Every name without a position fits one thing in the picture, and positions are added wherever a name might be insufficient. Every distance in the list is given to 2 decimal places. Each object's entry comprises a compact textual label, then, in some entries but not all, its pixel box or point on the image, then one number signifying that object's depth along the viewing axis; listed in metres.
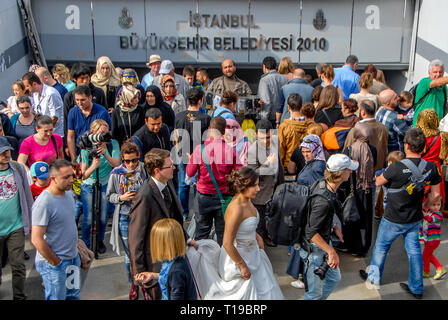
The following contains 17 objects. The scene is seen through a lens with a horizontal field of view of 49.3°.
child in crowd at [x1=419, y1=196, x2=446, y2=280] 5.17
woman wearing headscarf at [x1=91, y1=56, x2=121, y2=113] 7.61
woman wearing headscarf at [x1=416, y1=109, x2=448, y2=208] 5.50
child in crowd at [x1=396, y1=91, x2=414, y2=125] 7.06
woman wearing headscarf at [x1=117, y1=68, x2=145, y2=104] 6.62
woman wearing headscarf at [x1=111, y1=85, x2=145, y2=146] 6.21
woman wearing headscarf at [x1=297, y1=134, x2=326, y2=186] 5.12
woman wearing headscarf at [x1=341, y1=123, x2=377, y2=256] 5.42
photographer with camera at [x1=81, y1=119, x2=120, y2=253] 5.32
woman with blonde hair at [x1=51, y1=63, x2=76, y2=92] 7.91
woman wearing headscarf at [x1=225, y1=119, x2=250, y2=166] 5.37
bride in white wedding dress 3.96
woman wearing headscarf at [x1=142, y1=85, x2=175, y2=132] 6.45
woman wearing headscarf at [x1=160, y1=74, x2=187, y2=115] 7.09
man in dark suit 4.06
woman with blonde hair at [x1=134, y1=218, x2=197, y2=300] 3.41
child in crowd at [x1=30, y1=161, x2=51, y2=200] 4.72
